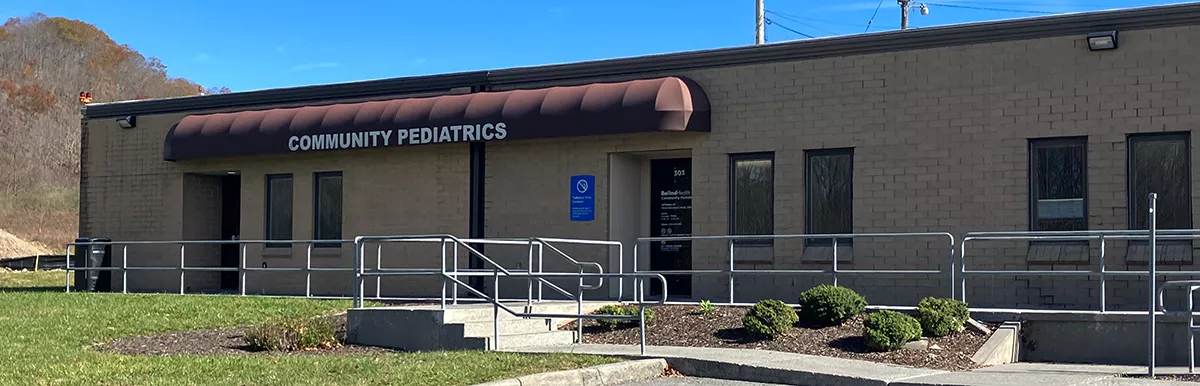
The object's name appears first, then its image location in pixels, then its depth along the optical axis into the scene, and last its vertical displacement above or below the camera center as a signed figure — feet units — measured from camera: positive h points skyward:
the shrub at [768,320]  48.55 -3.99
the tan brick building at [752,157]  55.98 +2.47
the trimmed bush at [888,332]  45.68 -4.12
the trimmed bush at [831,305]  49.98 -3.53
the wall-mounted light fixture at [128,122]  84.48 +5.11
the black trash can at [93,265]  81.51 -3.61
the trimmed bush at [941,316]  48.06 -3.79
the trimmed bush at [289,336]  48.70 -4.71
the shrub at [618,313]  52.49 -4.07
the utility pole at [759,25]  117.70 +15.84
